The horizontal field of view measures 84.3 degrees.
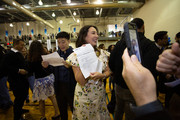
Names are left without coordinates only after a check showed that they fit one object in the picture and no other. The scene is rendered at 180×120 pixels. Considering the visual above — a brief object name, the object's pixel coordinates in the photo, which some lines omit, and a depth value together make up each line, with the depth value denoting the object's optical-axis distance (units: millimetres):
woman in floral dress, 1242
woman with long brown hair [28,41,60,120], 2121
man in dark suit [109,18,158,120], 1188
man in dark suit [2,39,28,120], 2049
